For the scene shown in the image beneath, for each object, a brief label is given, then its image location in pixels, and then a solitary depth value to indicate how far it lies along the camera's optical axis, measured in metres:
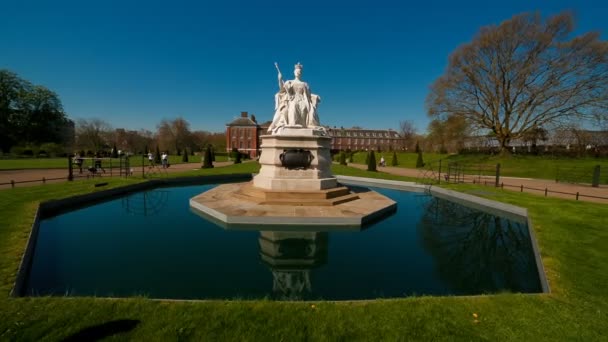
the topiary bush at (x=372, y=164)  26.95
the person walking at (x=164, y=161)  25.92
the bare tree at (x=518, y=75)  23.14
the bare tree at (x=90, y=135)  56.59
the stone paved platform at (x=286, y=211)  7.73
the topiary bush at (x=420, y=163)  34.00
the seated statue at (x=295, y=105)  10.96
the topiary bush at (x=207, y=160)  26.84
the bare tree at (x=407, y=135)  85.30
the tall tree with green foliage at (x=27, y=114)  41.31
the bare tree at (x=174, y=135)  66.25
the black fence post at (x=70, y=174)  15.04
